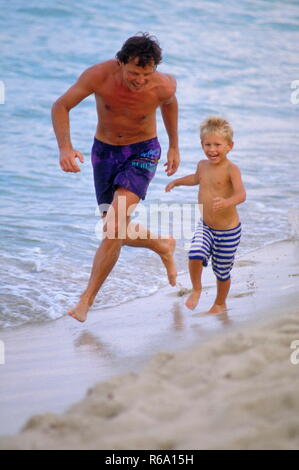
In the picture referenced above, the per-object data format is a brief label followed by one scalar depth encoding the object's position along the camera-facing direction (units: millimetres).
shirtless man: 9445
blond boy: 9727
